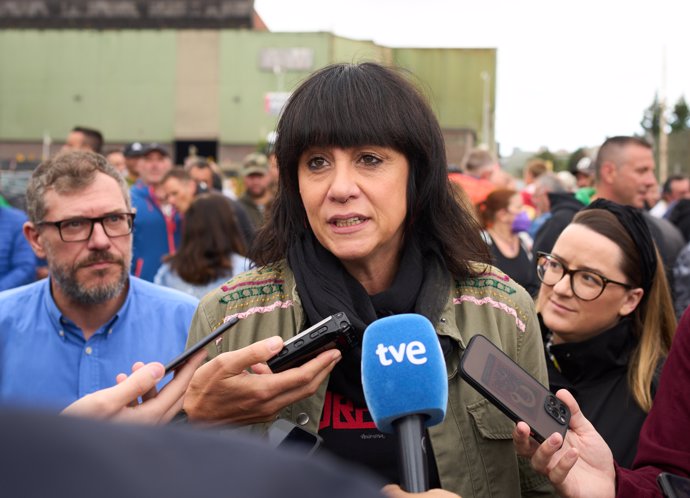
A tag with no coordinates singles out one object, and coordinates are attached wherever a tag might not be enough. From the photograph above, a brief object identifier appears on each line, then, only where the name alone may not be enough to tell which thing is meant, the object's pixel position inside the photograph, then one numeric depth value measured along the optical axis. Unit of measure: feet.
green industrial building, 144.87
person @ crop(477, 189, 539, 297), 21.86
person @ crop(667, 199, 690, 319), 15.94
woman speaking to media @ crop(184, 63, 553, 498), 7.72
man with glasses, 10.30
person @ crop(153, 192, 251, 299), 18.69
